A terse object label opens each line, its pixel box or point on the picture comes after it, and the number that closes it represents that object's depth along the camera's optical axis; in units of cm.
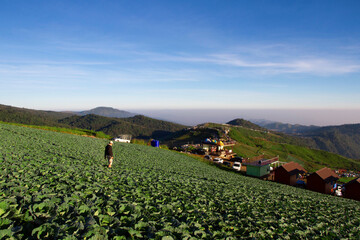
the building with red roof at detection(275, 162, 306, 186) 4106
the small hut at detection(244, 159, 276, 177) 4562
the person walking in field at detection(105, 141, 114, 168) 1708
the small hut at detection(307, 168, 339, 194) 3753
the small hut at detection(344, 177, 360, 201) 3369
